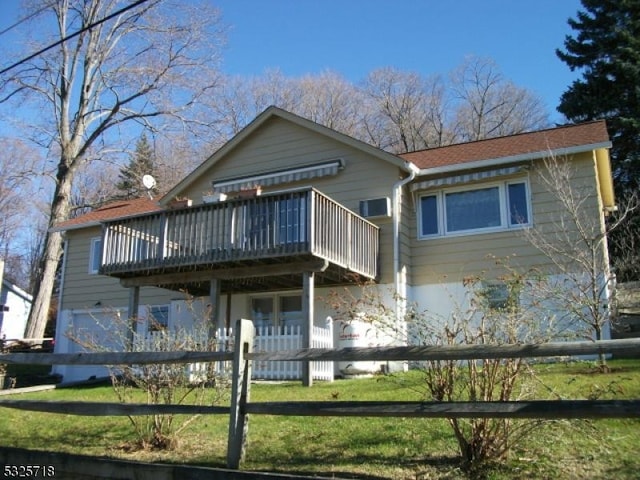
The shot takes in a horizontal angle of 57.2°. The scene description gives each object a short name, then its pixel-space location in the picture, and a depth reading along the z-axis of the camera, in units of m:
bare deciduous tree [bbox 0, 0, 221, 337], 23.03
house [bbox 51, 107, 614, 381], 12.08
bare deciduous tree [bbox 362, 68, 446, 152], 36.53
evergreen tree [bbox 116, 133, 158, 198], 34.41
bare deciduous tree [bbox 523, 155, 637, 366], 11.18
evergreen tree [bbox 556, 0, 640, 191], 24.36
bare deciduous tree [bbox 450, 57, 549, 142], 35.31
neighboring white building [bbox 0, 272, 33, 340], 37.31
